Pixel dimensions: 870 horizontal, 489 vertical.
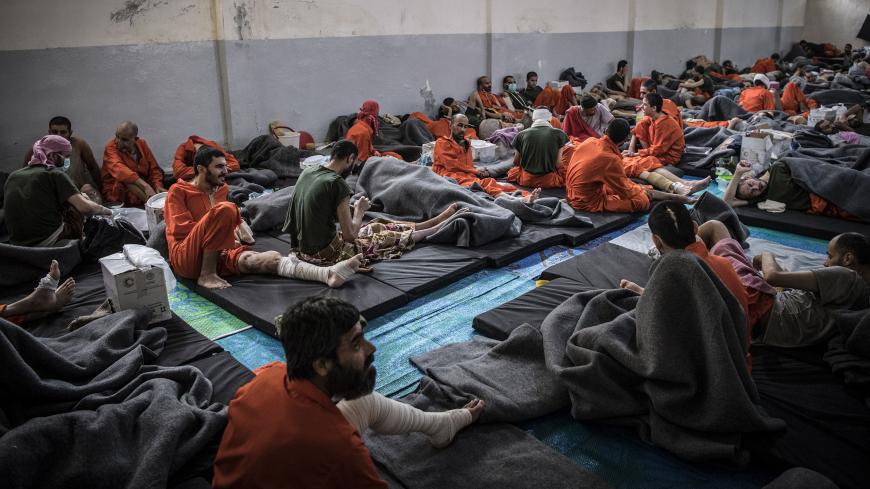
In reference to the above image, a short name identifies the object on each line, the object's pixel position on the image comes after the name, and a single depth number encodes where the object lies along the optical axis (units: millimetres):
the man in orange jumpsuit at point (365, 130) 8445
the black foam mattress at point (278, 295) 4297
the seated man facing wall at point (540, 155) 7355
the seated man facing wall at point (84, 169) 6996
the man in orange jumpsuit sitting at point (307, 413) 2059
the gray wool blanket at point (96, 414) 2447
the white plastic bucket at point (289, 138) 8961
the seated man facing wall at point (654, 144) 7617
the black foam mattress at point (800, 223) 5766
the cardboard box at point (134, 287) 3885
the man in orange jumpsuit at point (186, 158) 7746
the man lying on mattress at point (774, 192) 6195
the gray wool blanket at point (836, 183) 5914
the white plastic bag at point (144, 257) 4043
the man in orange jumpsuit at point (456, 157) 7273
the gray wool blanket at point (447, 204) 5543
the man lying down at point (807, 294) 3604
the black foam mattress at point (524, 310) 4016
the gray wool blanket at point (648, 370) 2805
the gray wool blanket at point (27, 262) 4719
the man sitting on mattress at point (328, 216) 4668
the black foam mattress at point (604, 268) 4648
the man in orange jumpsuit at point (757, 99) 10750
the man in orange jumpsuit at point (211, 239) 4621
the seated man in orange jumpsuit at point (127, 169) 7156
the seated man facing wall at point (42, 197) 4879
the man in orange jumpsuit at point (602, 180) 6445
